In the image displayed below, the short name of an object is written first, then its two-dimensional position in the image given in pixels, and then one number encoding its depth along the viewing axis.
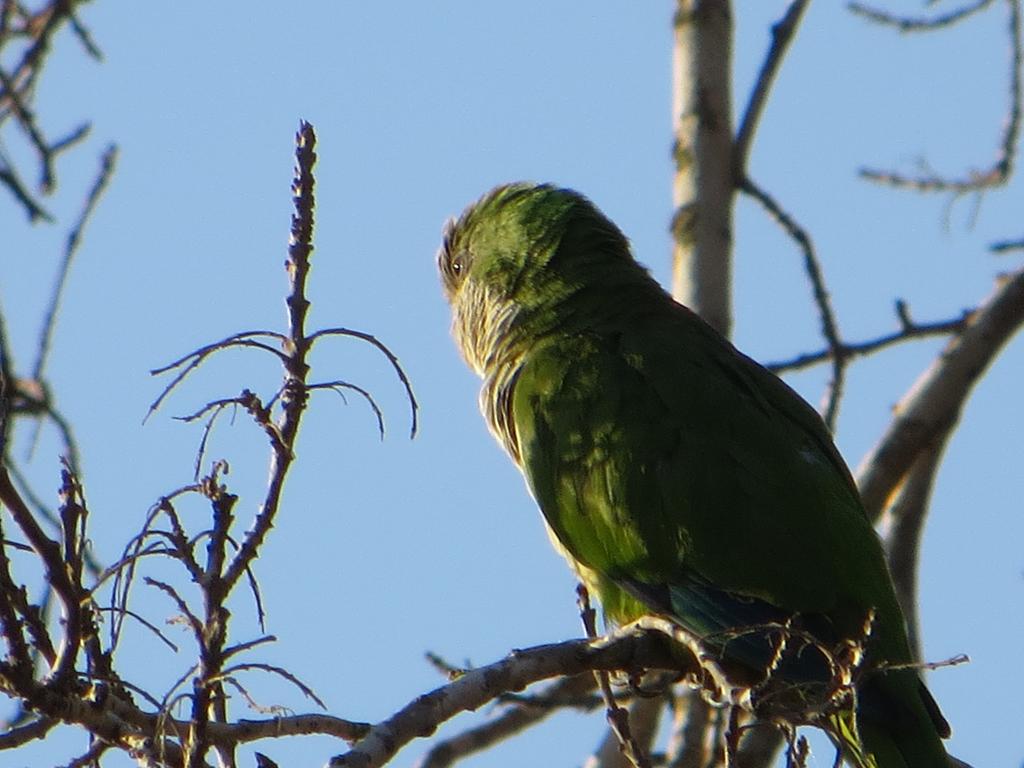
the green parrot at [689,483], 8.60
